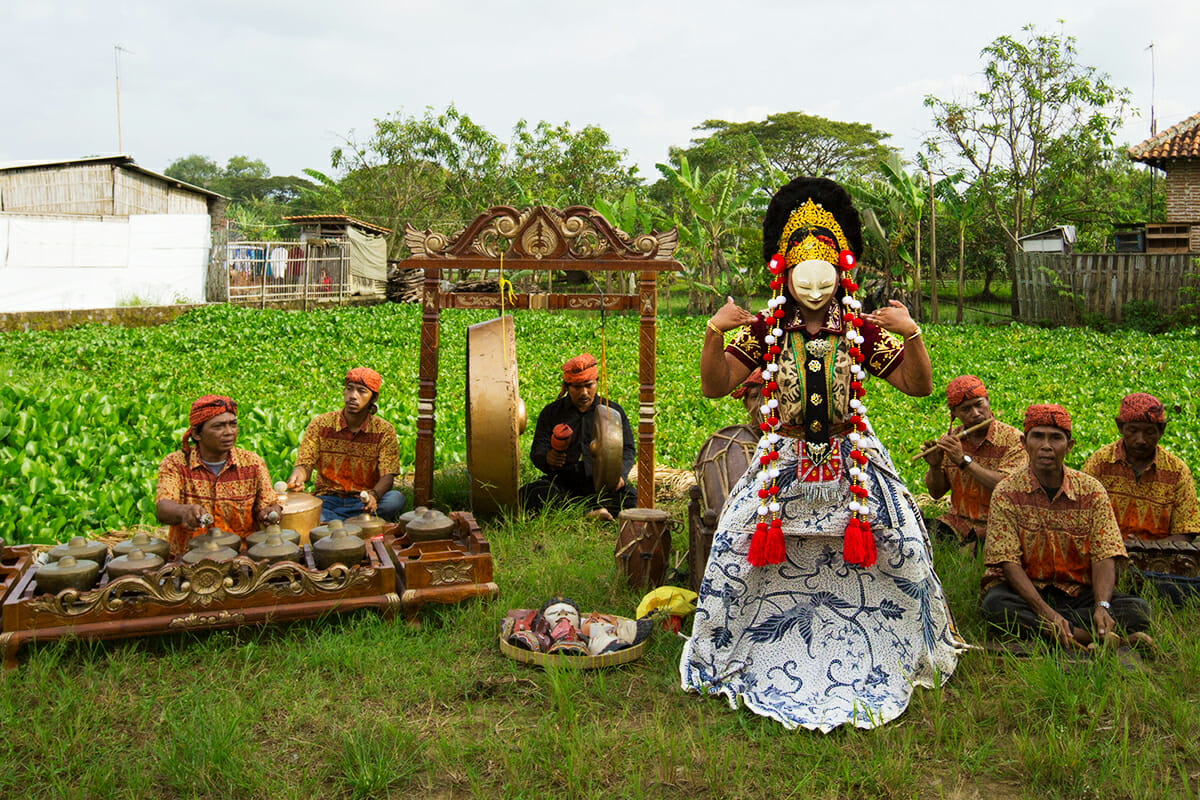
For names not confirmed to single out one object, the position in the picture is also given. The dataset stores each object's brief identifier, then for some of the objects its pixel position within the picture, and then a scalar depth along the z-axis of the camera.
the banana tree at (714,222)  20.66
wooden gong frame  5.95
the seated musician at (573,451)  6.57
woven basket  4.14
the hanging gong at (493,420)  5.91
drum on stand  4.88
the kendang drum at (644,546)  5.09
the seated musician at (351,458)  5.99
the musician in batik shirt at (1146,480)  4.82
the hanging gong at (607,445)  6.38
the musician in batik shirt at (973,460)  5.41
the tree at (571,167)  27.39
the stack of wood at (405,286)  27.16
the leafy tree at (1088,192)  21.33
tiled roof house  19.11
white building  17.41
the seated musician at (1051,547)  4.29
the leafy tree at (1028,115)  20.81
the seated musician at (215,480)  4.98
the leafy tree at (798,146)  35.09
